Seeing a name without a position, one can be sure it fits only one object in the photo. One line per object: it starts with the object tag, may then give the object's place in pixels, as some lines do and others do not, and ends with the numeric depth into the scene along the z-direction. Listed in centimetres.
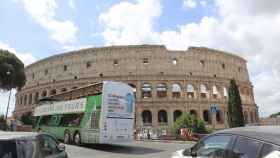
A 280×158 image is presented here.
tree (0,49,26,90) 2783
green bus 1130
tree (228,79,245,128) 2161
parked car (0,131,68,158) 307
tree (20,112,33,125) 3527
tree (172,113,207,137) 1869
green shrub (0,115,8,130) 2458
